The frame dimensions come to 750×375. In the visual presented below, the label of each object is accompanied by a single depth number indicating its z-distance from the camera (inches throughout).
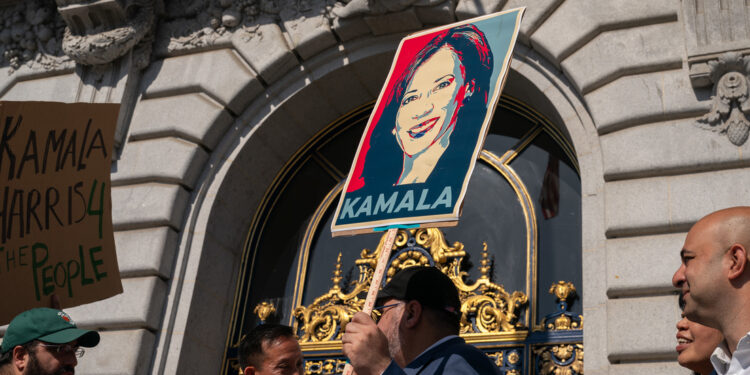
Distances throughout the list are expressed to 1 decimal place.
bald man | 124.7
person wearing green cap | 191.6
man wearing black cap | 168.7
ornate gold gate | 308.3
